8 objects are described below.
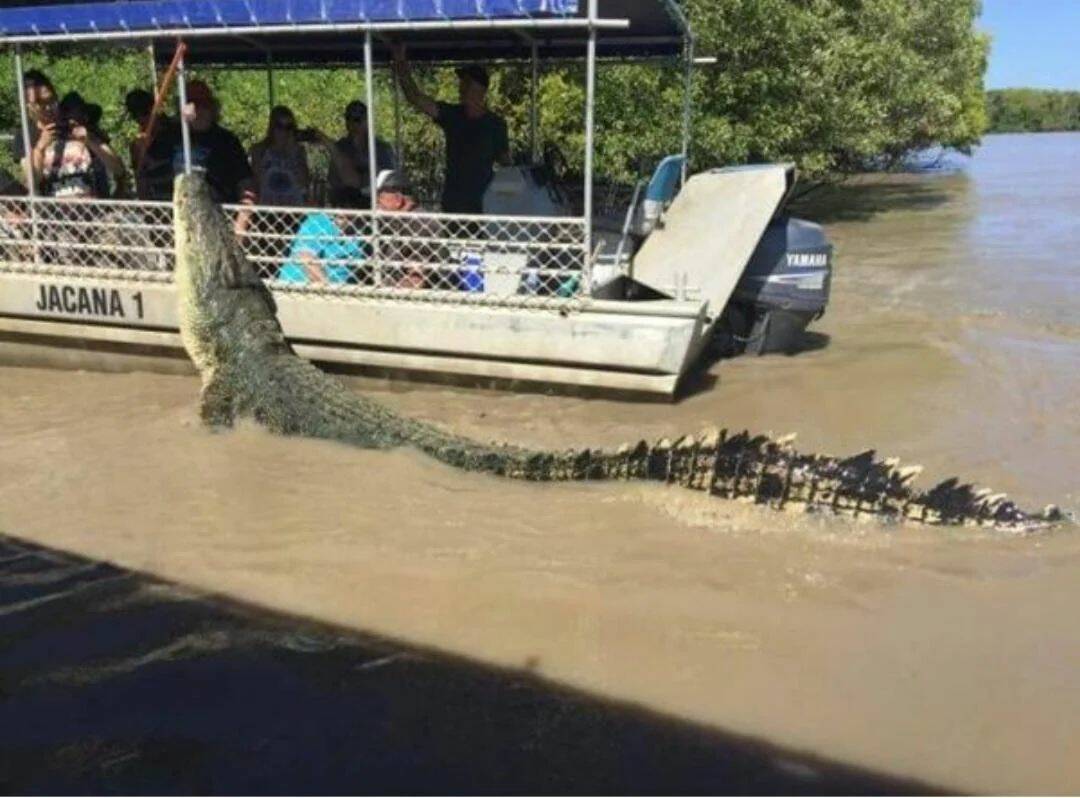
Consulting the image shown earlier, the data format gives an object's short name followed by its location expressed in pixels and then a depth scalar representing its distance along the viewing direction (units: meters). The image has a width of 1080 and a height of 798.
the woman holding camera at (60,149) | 7.84
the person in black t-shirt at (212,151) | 8.10
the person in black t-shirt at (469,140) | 7.59
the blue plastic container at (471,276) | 6.85
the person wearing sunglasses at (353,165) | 8.28
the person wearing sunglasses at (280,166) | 8.00
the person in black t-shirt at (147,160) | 8.17
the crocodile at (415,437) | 4.54
